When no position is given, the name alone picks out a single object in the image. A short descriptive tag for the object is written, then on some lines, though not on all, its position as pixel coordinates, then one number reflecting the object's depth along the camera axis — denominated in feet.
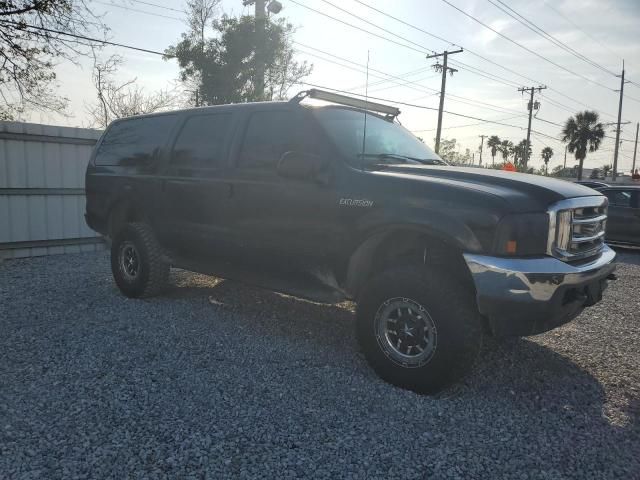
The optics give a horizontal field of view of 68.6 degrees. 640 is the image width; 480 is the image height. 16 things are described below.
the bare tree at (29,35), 36.22
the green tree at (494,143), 329.11
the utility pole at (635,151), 227.49
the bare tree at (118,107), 70.55
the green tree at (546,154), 346.33
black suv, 9.34
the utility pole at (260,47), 79.71
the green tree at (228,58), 79.41
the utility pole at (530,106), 135.11
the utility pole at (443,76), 97.45
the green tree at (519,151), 249.43
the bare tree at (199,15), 87.15
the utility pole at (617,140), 139.64
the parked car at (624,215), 34.37
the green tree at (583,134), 149.59
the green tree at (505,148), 303.48
